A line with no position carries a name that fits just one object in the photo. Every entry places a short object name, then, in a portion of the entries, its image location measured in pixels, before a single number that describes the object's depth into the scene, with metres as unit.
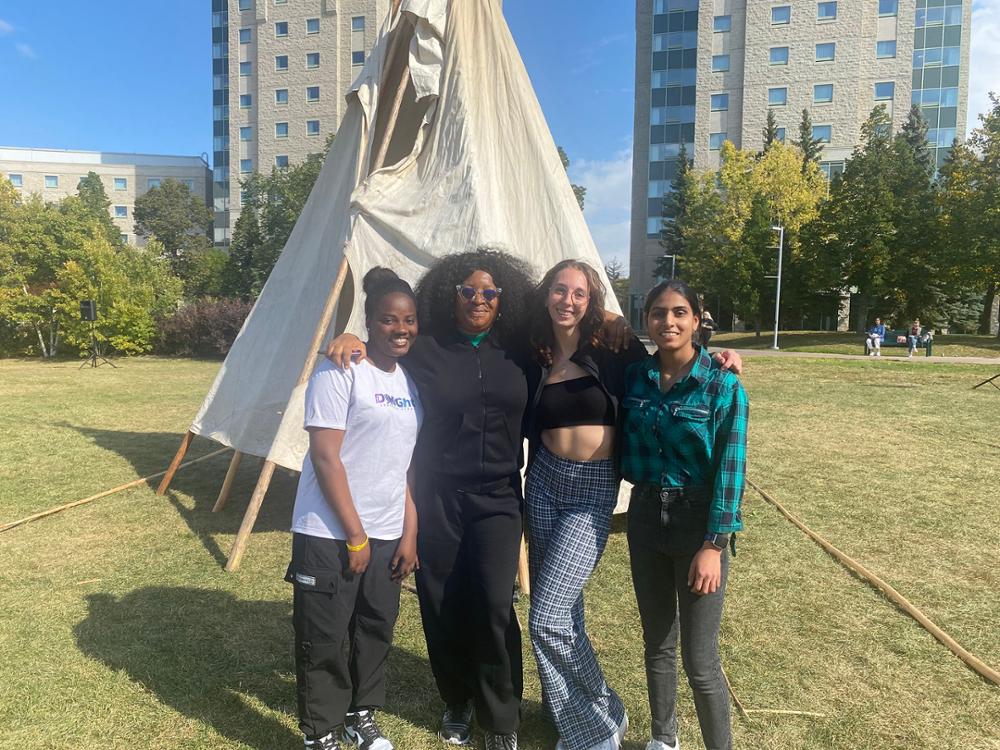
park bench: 26.02
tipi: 4.64
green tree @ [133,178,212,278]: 58.03
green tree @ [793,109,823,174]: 40.16
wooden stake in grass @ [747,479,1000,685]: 3.35
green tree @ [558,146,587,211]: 40.15
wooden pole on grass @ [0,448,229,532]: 5.55
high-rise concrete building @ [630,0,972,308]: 40.97
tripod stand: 22.59
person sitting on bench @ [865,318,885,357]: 24.45
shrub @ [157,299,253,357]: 26.28
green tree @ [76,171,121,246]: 56.30
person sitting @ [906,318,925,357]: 23.94
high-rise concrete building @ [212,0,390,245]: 46.53
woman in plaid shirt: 2.24
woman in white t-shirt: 2.37
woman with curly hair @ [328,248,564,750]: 2.55
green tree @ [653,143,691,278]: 44.38
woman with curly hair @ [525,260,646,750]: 2.50
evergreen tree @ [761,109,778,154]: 41.38
